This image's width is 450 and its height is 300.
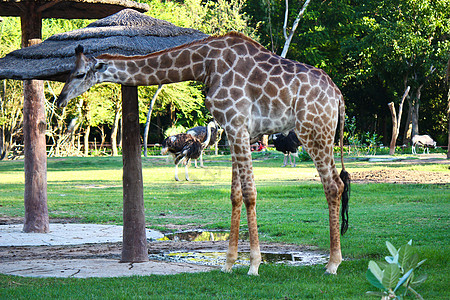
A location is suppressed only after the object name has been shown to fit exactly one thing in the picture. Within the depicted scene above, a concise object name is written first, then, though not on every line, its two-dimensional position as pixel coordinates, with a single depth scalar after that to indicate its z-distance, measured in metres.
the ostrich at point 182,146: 41.11
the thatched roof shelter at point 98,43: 14.56
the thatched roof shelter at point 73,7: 19.63
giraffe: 13.76
